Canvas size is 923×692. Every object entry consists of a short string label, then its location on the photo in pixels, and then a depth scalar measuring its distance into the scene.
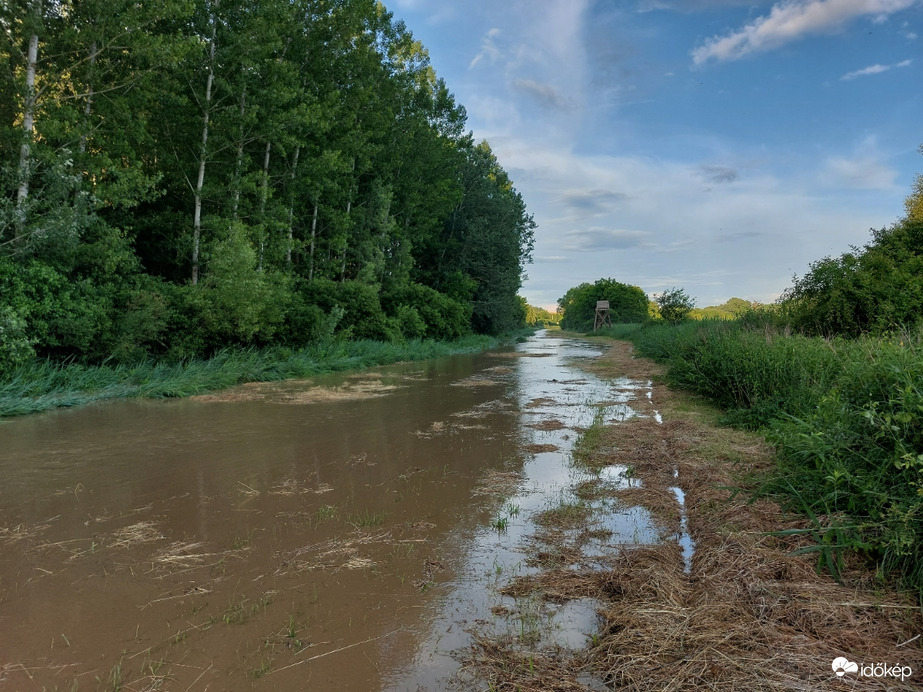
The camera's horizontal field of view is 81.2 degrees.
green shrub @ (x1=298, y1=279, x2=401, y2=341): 20.28
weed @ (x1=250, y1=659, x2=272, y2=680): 2.62
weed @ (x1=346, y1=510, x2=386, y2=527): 4.66
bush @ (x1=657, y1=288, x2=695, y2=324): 35.38
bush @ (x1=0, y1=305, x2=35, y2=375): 9.39
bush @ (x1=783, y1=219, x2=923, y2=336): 11.28
